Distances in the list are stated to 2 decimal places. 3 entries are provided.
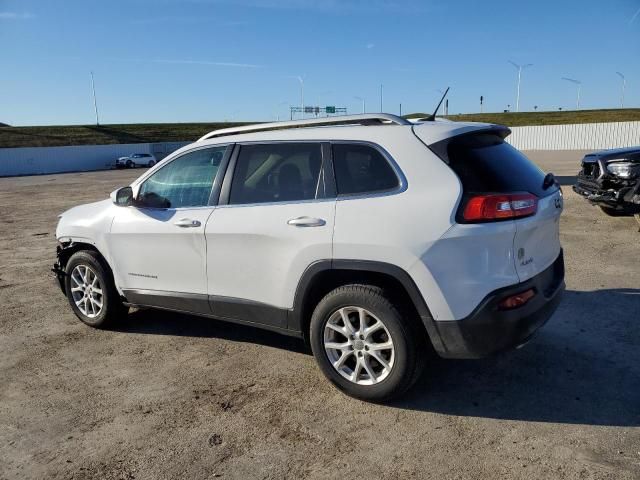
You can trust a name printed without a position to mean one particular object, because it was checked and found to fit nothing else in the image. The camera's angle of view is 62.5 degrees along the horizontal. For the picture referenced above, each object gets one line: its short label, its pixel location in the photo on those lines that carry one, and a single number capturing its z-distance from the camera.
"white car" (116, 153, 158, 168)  46.06
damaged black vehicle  8.36
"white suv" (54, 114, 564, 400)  3.09
